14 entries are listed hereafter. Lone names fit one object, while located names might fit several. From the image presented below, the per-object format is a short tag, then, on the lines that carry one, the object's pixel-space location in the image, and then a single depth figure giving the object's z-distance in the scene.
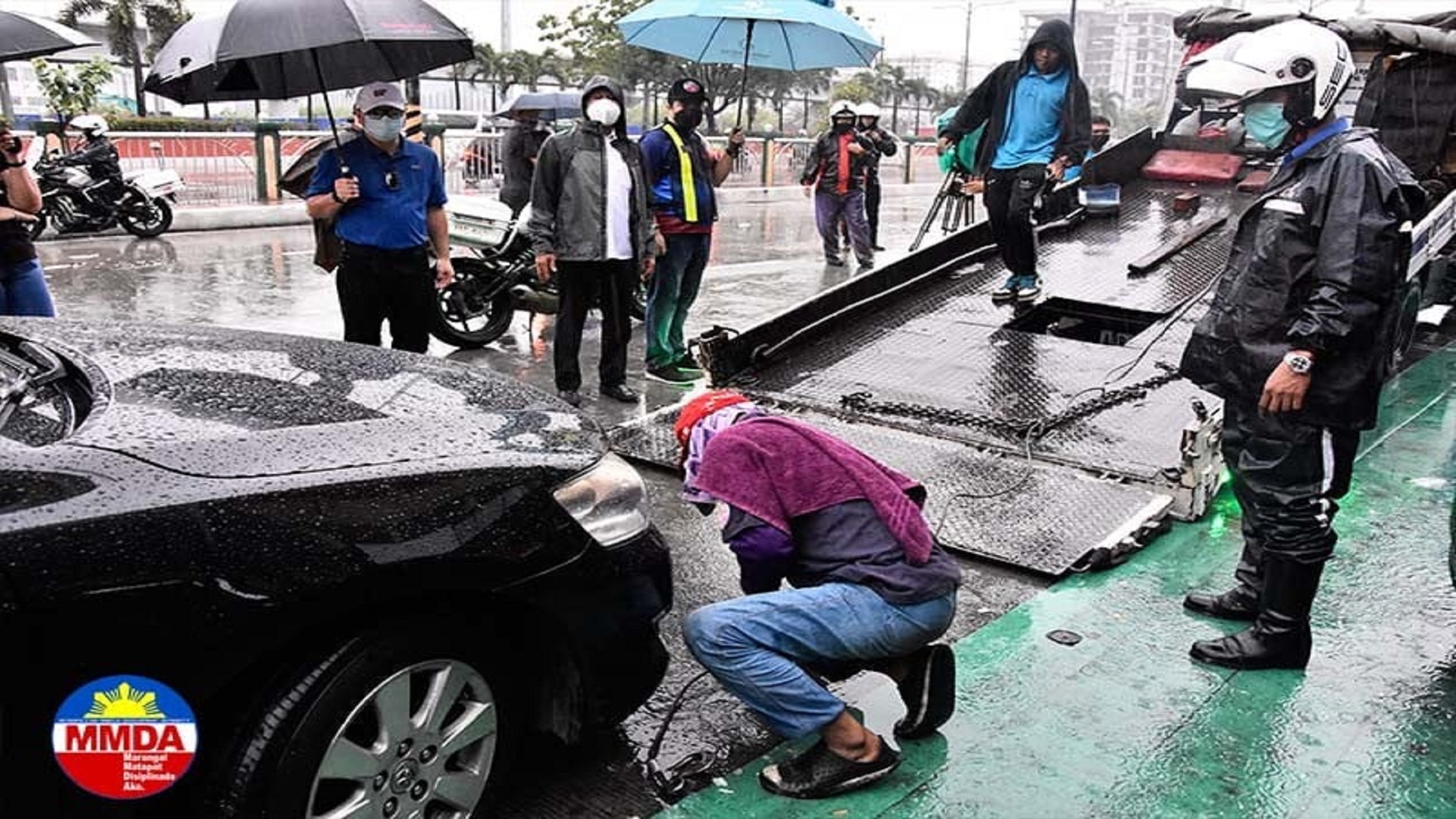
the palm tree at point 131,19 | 30.83
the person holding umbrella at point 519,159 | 9.34
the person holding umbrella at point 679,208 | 6.69
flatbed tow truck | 4.80
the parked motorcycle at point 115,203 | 13.05
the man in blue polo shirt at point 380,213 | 5.30
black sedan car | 2.08
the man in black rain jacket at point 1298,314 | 3.22
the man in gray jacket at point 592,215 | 6.09
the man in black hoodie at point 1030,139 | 6.88
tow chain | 5.51
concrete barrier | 14.80
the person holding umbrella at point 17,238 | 5.50
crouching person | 2.86
